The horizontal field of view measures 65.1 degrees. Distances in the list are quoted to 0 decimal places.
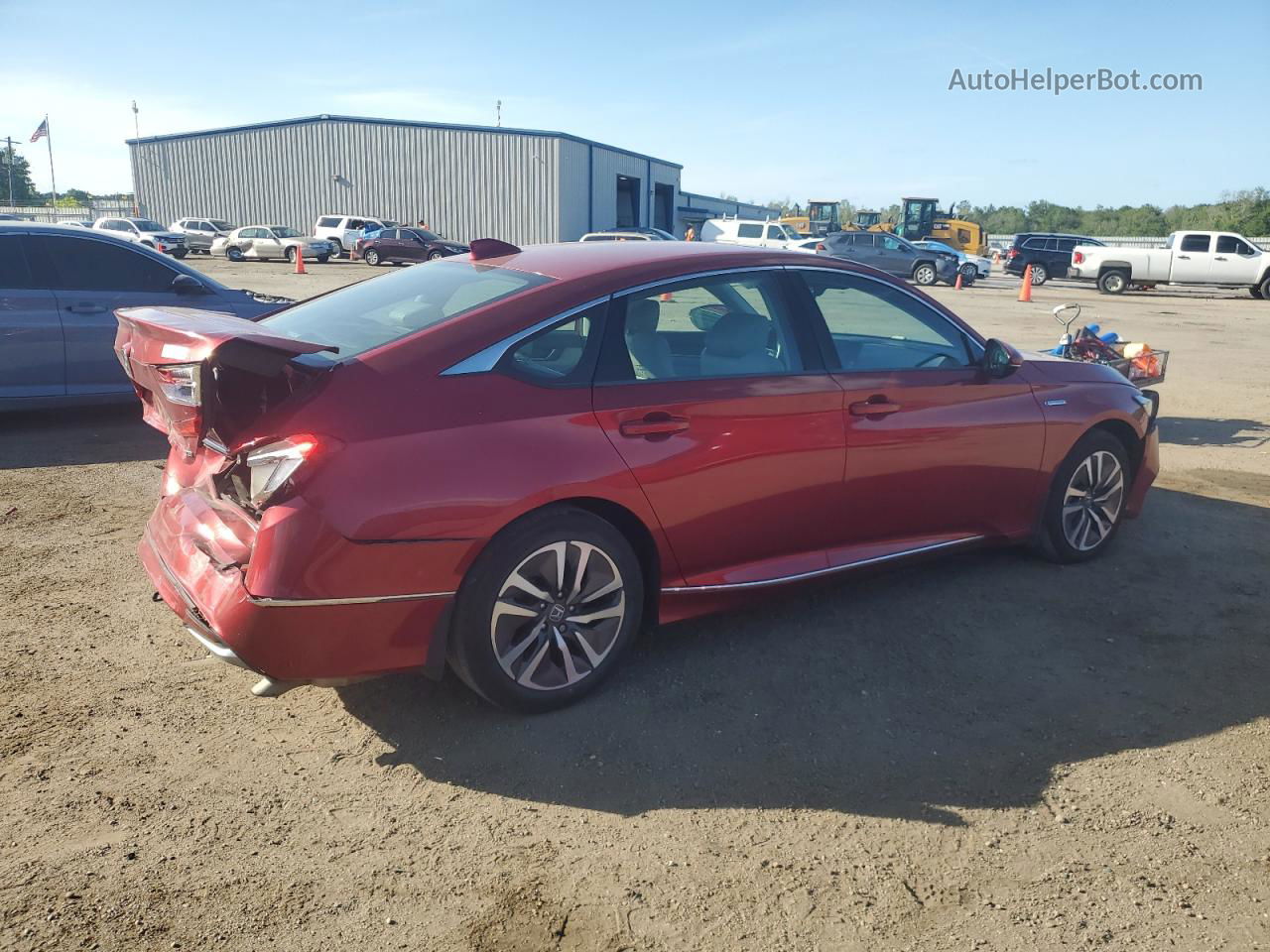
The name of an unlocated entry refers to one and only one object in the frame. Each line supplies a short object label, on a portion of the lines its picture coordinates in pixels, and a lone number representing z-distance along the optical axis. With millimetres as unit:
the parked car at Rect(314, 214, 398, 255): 37719
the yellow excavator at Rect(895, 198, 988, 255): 45000
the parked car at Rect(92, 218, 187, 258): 36062
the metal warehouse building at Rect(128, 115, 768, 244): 43719
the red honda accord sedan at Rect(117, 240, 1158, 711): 2969
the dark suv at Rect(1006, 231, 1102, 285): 32469
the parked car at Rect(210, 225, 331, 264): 36250
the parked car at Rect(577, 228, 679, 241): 28359
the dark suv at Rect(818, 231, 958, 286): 31328
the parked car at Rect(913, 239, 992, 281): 32844
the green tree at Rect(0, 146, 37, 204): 81662
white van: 35219
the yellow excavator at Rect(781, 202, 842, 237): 53812
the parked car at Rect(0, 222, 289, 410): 7141
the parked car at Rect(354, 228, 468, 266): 33625
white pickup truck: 27375
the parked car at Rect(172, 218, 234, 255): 39156
